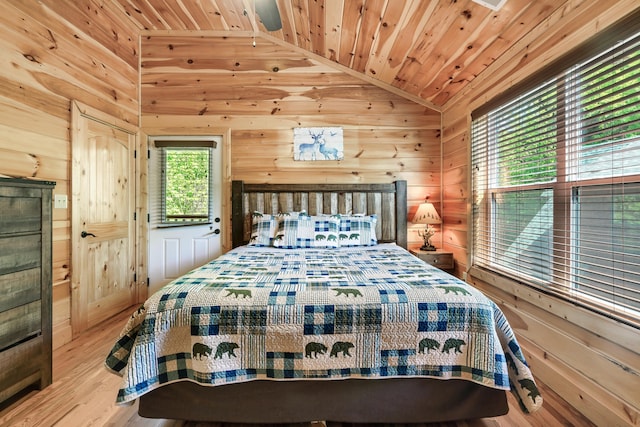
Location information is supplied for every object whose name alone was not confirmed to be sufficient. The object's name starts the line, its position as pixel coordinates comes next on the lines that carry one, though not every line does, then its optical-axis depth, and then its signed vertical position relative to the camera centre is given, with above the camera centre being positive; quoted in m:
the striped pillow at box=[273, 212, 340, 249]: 2.81 -0.21
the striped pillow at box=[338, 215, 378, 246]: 2.88 -0.20
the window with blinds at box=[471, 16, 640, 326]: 1.36 +0.21
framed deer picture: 3.38 +0.83
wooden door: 2.47 -0.05
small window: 3.38 +0.33
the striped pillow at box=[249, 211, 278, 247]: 2.91 -0.19
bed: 1.29 -0.67
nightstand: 3.00 -0.50
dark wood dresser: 1.54 -0.43
